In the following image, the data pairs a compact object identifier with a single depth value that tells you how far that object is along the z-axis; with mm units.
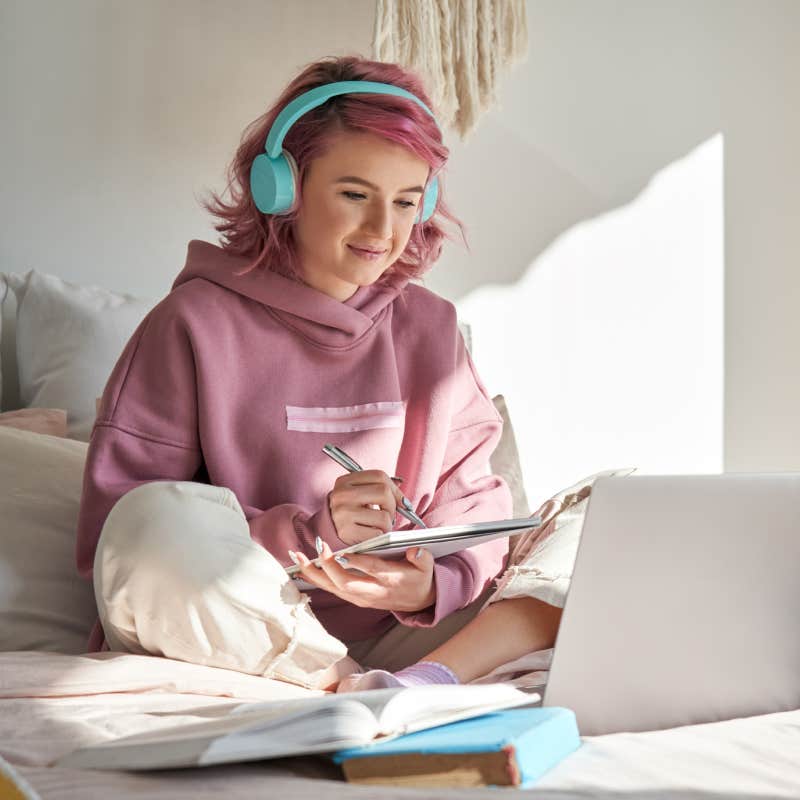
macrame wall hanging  2426
